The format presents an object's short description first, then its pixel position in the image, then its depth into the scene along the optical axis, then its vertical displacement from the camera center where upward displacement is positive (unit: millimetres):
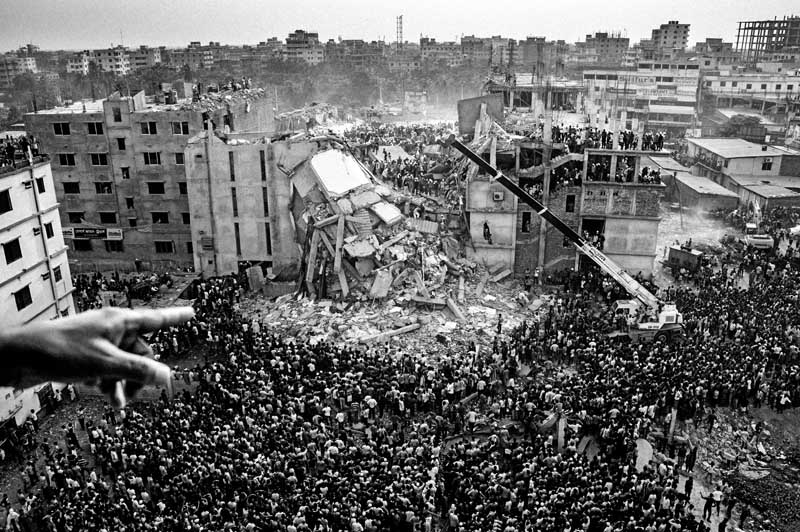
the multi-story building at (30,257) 24719 -7108
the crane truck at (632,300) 28969 -10549
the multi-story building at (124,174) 39531 -6140
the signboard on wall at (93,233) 40875 -9718
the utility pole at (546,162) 36750 -5383
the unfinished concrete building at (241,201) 37500 -7438
